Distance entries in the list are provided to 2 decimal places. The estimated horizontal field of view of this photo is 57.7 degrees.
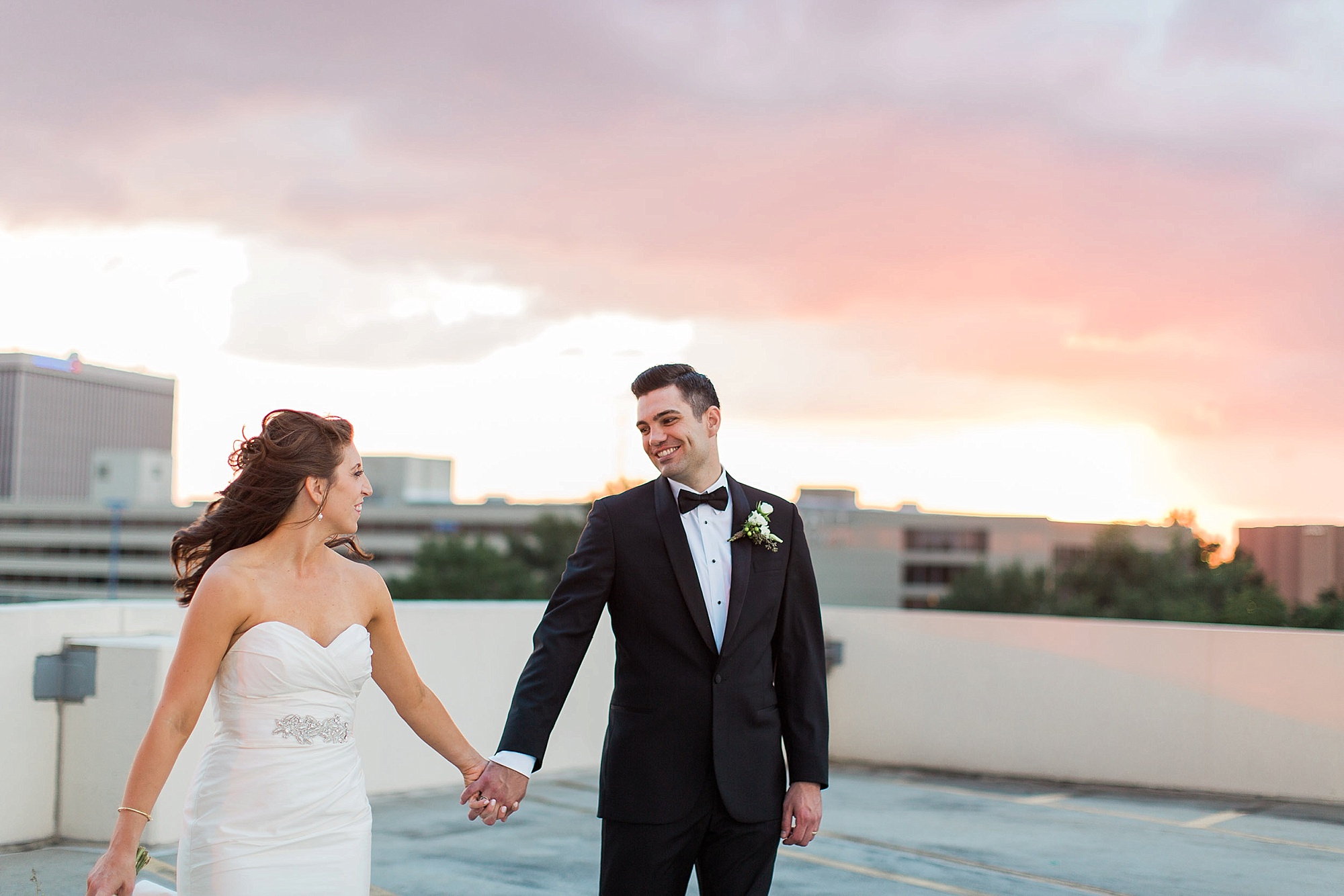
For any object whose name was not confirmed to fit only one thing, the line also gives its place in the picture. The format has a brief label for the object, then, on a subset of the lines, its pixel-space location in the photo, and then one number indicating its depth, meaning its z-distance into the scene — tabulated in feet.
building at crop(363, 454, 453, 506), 481.05
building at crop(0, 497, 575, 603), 442.50
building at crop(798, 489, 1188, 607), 399.65
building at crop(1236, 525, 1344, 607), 383.86
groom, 10.52
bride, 9.44
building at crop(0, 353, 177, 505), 506.89
